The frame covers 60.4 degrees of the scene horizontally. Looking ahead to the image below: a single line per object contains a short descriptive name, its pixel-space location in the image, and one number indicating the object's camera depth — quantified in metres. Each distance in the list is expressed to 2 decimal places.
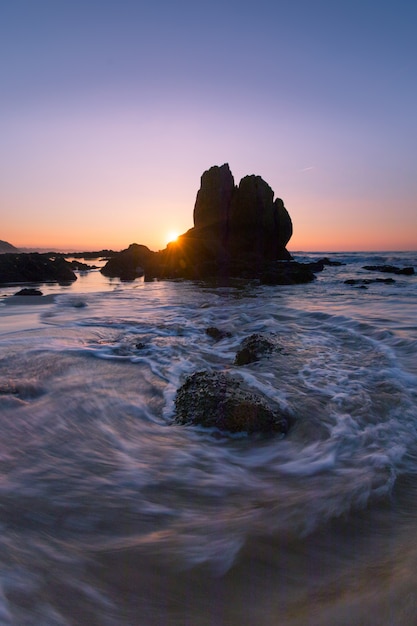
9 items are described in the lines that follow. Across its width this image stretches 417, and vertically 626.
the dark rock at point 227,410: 3.46
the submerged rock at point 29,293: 15.05
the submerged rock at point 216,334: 7.86
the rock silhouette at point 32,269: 22.95
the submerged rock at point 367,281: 22.25
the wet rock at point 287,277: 23.66
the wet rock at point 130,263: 31.75
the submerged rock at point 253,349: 5.93
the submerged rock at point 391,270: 30.44
